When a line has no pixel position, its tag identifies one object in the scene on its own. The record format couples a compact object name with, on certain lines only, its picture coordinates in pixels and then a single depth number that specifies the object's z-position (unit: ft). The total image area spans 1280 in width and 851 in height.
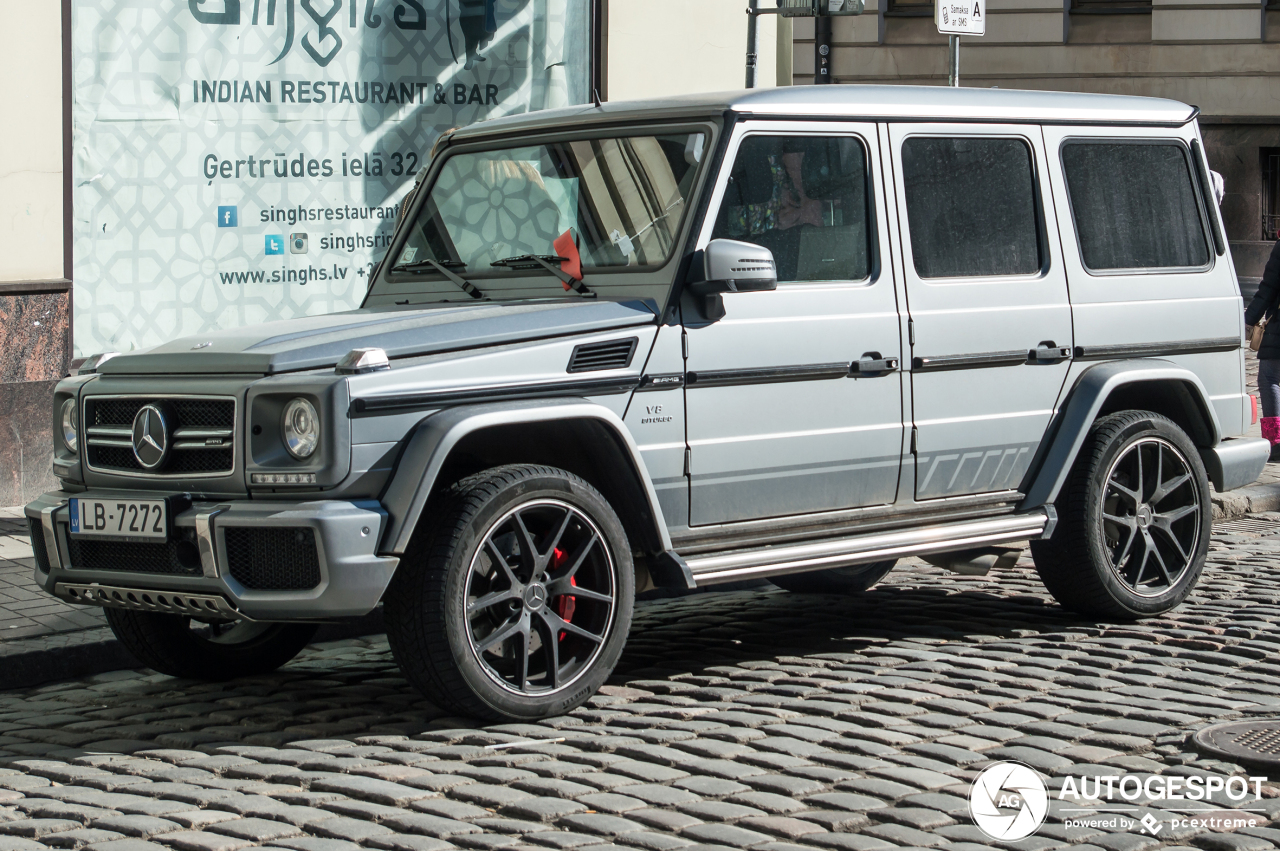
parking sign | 34.44
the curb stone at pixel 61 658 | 20.35
